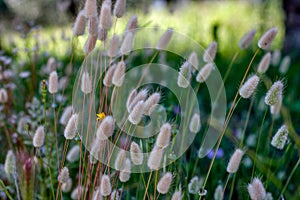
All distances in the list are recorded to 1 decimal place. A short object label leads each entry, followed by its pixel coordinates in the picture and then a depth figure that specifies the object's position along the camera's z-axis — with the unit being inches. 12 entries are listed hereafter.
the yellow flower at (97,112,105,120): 32.2
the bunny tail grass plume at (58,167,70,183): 32.3
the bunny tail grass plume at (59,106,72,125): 36.8
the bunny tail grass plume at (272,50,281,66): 47.5
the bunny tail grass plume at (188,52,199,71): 35.7
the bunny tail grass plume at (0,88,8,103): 38.7
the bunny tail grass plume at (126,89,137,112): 32.1
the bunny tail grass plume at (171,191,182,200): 30.1
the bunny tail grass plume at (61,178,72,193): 37.4
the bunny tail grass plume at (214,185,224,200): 35.5
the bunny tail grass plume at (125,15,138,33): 35.0
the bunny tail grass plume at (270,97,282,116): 37.2
